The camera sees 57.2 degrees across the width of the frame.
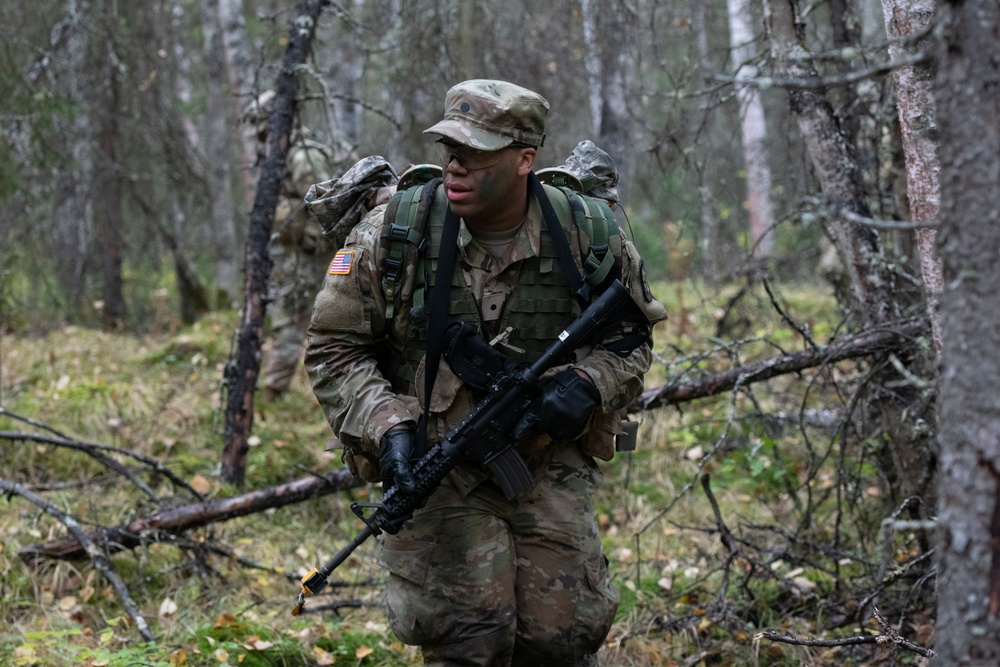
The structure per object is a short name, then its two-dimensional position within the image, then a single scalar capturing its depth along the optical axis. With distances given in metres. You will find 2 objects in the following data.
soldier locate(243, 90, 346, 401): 7.73
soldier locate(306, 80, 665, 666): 3.10
